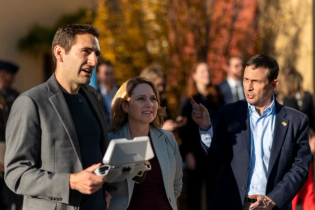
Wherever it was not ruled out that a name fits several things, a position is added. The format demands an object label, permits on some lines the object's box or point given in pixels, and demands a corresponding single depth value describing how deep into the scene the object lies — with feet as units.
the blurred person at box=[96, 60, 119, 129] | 33.67
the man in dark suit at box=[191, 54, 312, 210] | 19.87
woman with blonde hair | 18.41
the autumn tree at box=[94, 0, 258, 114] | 56.31
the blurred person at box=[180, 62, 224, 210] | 34.87
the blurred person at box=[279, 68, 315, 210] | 32.77
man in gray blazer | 14.23
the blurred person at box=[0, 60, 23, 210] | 30.60
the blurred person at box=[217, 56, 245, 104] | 36.51
